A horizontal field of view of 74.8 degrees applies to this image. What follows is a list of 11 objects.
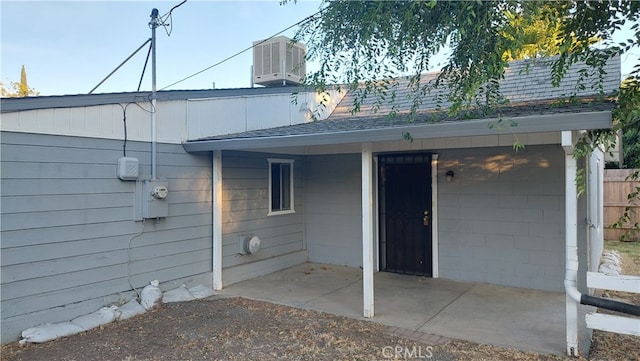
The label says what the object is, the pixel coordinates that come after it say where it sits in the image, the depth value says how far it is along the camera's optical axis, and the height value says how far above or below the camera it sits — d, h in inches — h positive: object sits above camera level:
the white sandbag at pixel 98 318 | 187.9 -62.2
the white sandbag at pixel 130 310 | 203.2 -62.9
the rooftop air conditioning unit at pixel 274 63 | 320.5 +92.9
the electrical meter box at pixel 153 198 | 218.5 -7.9
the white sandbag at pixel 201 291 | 240.4 -64.1
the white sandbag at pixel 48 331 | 169.6 -62.1
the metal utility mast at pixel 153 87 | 224.1 +51.2
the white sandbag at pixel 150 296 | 216.2 -59.2
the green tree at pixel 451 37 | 142.3 +55.2
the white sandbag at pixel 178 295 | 227.8 -62.5
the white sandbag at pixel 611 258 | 314.1 -62.1
